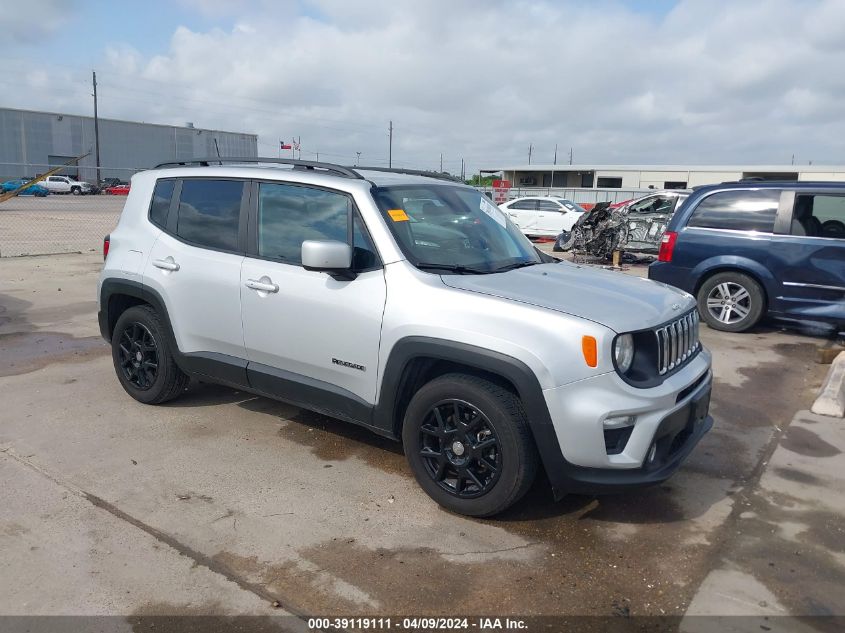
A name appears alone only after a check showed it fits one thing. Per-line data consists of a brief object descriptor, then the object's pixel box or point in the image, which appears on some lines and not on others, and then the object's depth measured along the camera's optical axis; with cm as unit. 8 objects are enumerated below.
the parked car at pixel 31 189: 3384
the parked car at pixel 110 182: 5509
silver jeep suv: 334
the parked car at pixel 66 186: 4853
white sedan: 2175
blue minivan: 776
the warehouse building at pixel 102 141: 6788
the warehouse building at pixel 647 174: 4250
